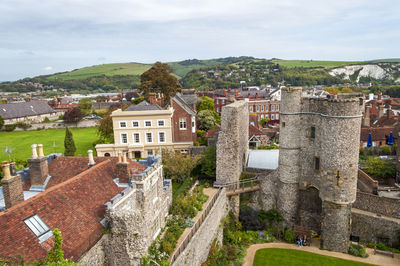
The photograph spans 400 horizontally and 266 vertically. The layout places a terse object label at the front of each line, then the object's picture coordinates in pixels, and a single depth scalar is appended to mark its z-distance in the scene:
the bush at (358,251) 20.05
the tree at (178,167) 26.56
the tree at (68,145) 34.47
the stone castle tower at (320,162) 19.34
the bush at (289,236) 22.32
